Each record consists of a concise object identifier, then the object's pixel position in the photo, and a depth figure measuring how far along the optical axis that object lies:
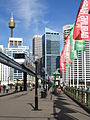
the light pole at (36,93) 13.30
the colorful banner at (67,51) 26.01
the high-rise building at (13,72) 160.62
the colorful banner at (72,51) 23.44
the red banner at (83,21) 14.08
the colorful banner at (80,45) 19.50
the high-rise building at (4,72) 151.75
